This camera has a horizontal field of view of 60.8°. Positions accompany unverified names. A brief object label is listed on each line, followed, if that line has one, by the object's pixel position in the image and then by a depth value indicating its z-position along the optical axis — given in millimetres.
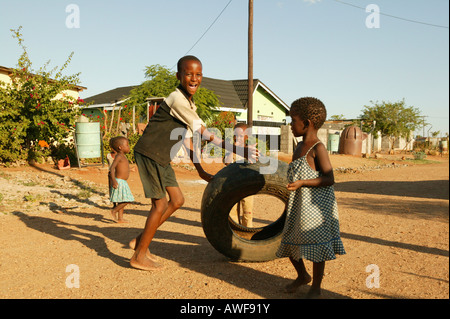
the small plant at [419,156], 26345
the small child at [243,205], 4871
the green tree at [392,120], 32969
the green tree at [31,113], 12570
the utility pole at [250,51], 12614
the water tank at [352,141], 25734
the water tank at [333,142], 27281
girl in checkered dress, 3010
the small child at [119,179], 6434
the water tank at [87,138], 13406
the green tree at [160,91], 20938
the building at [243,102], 26406
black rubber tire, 3879
